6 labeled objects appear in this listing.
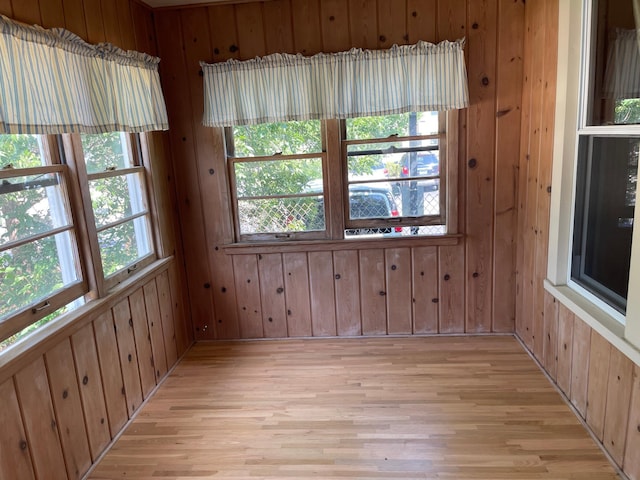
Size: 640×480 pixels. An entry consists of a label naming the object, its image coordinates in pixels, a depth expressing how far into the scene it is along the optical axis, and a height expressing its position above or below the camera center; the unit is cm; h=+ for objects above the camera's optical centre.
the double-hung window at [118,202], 234 -26
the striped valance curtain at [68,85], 166 +32
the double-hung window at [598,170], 189 -21
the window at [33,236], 176 -31
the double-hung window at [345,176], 299 -23
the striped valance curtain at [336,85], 275 +35
